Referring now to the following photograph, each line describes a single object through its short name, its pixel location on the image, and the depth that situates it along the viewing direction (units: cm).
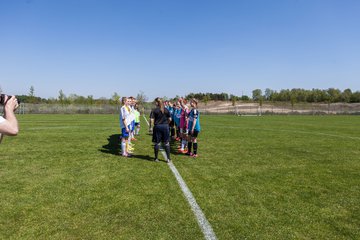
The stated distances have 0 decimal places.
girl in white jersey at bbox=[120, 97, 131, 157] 999
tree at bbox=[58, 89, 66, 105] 8670
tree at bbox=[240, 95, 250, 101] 14482
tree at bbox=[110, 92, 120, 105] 9391
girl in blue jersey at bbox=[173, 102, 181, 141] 1459
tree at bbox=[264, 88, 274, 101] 15988
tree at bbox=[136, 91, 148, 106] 9955
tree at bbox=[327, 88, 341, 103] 12838
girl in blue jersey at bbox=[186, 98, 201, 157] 1002
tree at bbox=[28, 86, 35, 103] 7943
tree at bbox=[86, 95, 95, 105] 7869
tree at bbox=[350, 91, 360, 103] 11981
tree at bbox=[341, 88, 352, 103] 12439
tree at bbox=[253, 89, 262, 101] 17581
